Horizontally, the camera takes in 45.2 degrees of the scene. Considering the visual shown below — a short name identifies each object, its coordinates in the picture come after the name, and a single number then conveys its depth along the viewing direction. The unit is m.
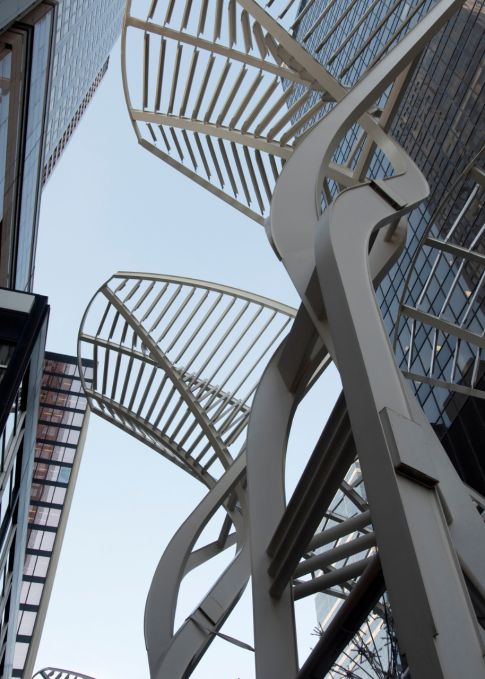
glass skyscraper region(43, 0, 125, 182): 35.44
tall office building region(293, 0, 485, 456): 25.19
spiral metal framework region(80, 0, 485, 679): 2.66
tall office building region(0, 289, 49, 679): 13.25
